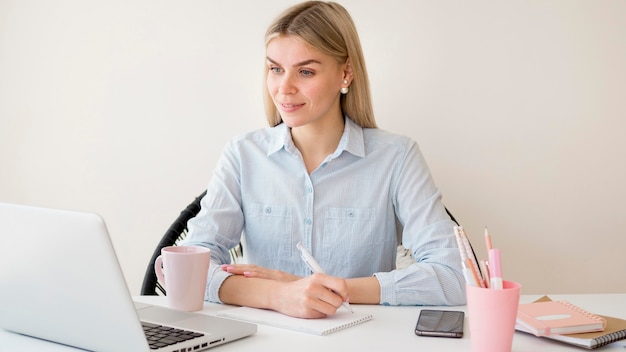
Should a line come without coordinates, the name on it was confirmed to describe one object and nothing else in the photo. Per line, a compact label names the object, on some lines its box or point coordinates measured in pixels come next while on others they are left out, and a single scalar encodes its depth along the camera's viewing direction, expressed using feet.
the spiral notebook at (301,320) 3.81
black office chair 6.05
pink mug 4.19
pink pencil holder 3.21
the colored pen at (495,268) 3.22
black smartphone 3.68
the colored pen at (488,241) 3.26
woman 5.59
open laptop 3.01
